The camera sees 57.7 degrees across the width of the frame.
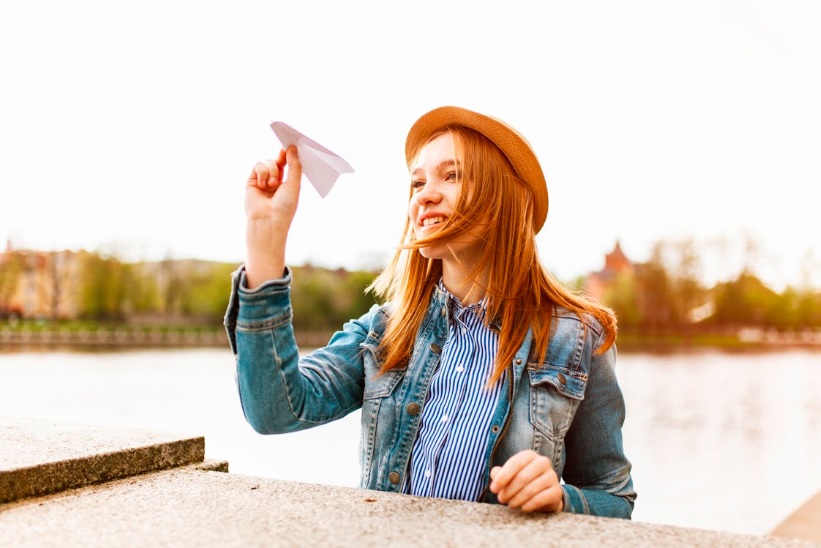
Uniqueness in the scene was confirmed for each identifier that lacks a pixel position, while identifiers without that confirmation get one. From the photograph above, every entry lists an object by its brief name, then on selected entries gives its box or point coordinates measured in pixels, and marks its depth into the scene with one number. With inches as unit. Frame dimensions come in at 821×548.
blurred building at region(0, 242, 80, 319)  2292.1
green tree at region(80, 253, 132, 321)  2191.2
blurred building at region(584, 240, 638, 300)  3181.6
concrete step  52.8
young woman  57.1
